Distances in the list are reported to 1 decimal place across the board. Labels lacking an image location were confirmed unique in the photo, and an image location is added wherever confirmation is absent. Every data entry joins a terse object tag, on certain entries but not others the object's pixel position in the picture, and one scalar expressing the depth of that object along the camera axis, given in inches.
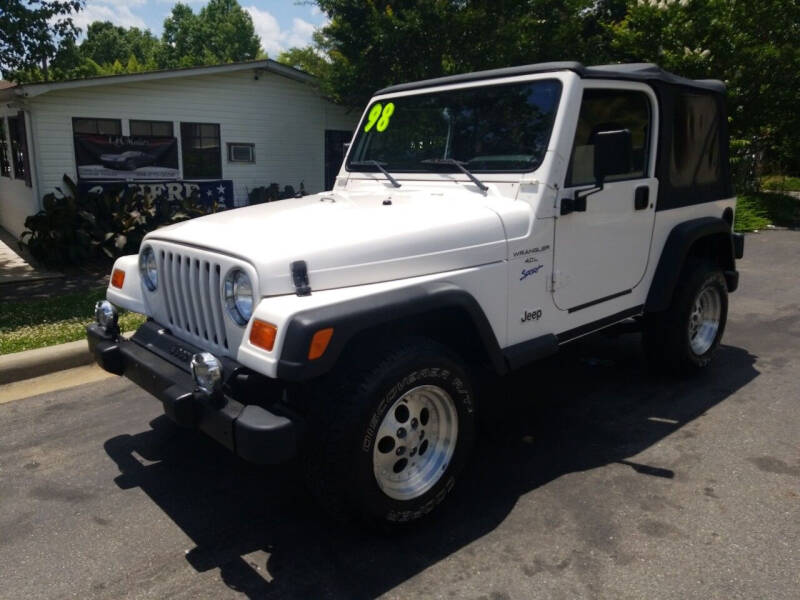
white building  435.5
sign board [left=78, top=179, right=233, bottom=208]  448.1
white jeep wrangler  109.1
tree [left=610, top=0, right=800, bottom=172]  546.3
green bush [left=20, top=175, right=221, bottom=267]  377.1
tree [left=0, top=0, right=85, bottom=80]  356.2
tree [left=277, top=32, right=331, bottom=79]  574.0
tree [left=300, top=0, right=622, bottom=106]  498.9
